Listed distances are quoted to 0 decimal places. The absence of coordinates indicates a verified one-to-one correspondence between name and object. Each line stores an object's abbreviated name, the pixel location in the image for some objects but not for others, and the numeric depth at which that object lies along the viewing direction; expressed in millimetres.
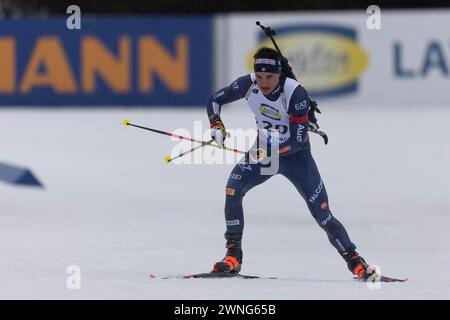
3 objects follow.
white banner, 50719
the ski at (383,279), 17828
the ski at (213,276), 17953
